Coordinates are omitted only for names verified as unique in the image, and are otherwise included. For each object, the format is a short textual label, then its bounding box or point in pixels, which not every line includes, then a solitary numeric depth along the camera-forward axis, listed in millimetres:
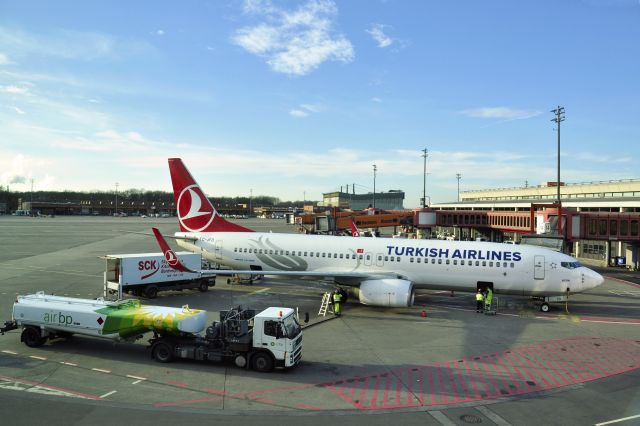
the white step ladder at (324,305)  26789
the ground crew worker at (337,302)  26219
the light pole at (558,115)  50366
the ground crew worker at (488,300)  27672
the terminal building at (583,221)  43781
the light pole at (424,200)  68625
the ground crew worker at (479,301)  27641
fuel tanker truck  16672
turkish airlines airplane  27547
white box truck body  29047
